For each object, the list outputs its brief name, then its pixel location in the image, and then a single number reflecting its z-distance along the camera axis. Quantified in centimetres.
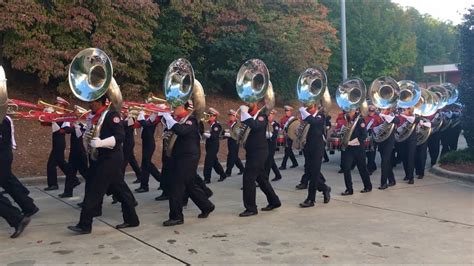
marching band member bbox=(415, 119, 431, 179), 1176
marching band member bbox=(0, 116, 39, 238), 680
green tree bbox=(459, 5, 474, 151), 1269
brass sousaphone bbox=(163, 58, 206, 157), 762
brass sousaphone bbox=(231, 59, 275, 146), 827
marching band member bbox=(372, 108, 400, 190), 1030
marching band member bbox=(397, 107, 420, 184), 1098
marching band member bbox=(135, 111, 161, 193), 1012
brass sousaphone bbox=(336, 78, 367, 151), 1017
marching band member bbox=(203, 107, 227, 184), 1124
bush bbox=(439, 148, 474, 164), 1252
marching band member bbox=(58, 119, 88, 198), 945
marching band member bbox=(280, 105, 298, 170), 1216
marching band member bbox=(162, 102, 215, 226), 735
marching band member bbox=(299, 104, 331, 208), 864
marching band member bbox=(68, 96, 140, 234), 681
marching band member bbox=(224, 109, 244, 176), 1228
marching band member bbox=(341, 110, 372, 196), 959
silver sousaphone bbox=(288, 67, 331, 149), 921
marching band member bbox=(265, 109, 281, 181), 1116
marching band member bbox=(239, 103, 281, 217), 795
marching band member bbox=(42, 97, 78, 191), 974
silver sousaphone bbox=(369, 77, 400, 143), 1114
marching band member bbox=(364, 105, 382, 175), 1072
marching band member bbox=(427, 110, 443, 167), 1326
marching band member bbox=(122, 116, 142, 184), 985
